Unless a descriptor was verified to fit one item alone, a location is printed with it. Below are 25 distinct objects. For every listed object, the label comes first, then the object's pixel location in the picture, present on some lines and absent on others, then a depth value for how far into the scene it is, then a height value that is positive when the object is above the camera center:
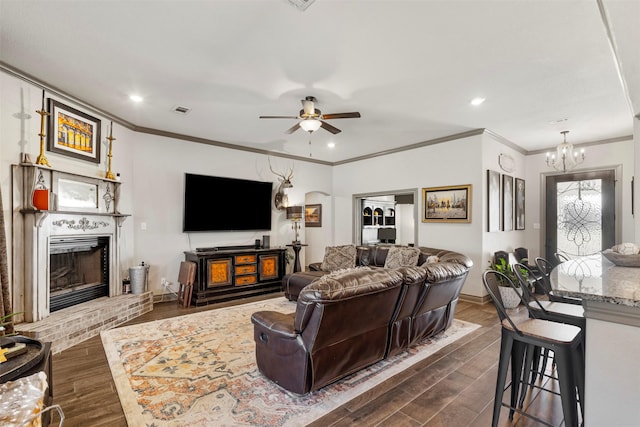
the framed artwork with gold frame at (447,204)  5.17 +0.21
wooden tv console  5.02 -1.02
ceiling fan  3.65 +1.17
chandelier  4.82 +0.95
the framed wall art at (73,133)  3.55 +1.02
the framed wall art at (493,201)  5.07 +0.25
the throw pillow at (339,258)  5.47 -0.78
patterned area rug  2.17 -1.42
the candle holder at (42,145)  3.29 +0.75
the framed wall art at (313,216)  7.85 -0.03
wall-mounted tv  5.45 +0.21
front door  5.48 +0.05
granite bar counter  1.34 -0.62
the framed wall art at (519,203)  5.97 +0.25
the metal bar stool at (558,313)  1.89 -0.65
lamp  6.61 +0.04
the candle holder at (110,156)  4.28 +0.82
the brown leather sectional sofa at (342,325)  2.20 -0.88
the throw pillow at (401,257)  4.95 -0.69
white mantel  3.19 -0.10
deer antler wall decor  6.67 +0.44
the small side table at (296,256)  6.61 -0.90
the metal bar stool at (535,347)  1.63 -0.78
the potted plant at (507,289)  4.68 -1.14
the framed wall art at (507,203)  5.47 +0.23
